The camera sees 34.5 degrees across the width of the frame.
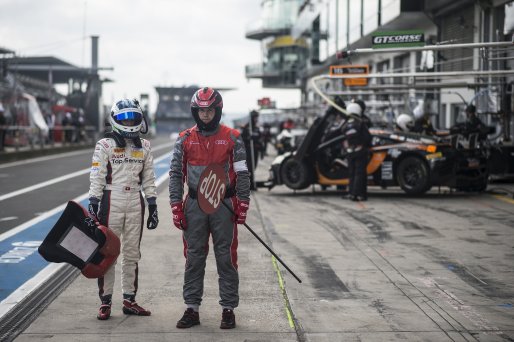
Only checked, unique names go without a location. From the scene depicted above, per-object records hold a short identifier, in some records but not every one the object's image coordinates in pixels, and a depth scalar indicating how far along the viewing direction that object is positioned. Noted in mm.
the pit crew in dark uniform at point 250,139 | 18359
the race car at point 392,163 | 16203
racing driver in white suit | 6691
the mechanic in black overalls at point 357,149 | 15680
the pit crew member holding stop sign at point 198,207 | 6355
